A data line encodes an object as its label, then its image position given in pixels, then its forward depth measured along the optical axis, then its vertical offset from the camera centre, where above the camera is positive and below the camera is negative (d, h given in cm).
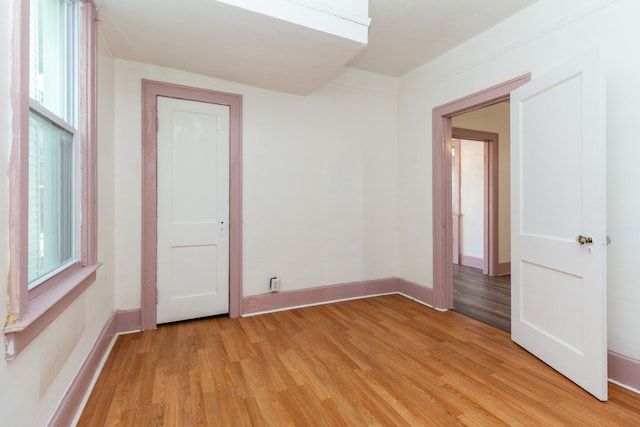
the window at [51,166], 107 +23
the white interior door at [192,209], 279 +5
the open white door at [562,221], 176 -5
